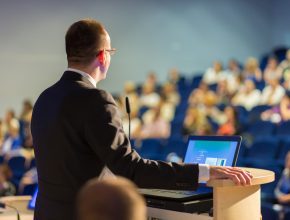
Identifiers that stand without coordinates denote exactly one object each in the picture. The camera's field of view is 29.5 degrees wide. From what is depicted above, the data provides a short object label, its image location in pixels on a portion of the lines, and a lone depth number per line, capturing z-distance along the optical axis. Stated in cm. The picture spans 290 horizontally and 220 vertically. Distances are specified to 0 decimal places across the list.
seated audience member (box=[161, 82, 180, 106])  992
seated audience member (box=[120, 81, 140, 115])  955
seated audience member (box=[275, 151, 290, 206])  523
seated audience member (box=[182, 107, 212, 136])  785
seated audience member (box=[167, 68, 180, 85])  1137
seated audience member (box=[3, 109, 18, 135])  905
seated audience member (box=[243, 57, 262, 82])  995
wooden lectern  176
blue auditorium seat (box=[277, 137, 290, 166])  647
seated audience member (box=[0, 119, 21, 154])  834
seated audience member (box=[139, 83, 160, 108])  1021
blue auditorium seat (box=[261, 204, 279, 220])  465
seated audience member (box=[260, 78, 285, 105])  841
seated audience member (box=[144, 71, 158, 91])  1068
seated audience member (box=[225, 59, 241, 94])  959
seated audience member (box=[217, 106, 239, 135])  705
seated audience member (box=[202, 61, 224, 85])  1052
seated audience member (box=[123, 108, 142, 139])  873
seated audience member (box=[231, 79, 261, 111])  888
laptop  191
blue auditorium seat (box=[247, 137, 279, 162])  666
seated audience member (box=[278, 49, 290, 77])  942
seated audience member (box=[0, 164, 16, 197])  597
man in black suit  163
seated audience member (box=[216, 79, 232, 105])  934
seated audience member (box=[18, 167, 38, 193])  682
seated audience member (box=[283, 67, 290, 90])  860
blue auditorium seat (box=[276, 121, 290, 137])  712
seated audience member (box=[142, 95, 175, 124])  926
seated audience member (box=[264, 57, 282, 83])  950
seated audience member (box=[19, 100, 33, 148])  806
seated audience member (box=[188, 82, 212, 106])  912
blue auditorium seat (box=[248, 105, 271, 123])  816
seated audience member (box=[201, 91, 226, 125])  845
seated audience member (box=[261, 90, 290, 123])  753
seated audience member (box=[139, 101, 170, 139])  866
